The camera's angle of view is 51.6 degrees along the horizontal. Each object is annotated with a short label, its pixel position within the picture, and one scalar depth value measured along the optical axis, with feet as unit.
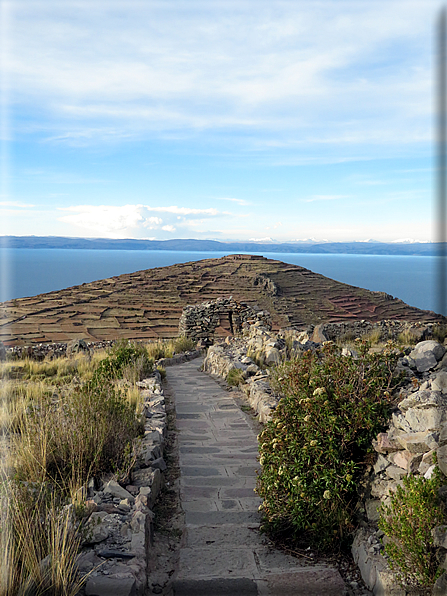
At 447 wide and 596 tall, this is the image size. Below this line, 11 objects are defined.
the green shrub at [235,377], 27.45
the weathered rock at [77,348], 53.06
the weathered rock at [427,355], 14.56
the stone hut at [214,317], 61.05
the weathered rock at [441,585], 7.10
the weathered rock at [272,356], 29.64
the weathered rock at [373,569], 8.23
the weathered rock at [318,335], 42.01
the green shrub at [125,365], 28.22
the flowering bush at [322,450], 10.32
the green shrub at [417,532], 7.62
